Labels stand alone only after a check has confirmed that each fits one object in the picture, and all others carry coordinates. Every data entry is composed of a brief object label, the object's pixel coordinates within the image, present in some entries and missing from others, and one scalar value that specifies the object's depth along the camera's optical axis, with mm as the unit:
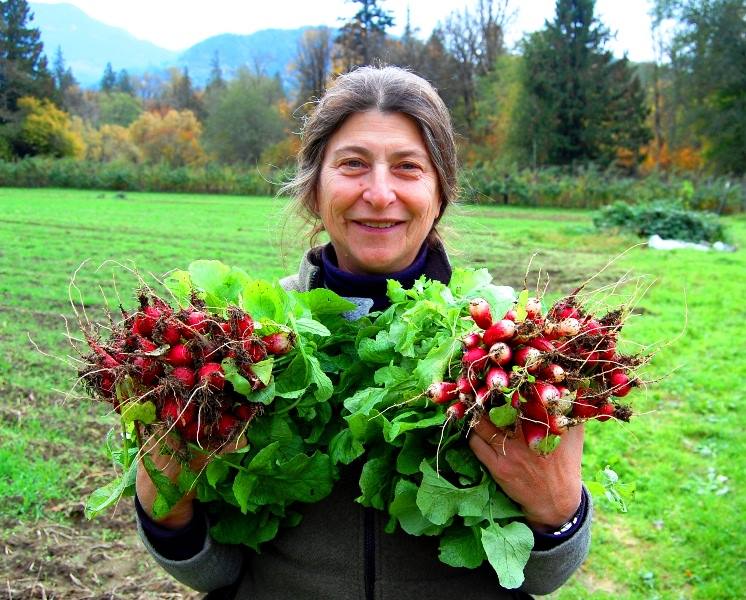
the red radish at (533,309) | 591
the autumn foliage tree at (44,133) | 34785
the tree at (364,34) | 36965
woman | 626
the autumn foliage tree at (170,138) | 40641
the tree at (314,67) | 39698
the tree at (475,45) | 38942
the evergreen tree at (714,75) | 27584
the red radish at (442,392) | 572
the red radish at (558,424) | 543
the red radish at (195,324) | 594
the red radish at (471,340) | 577
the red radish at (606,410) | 590
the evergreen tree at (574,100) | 30576
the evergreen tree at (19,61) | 36432
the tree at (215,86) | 52588
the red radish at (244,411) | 602
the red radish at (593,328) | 598
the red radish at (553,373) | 549
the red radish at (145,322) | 604
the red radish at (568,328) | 581
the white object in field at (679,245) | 12822
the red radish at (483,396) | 541
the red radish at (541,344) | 565
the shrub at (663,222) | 13957
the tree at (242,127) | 39551
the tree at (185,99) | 53039
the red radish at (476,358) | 562
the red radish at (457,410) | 558
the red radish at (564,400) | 545
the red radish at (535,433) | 556
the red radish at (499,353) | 553
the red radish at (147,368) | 579
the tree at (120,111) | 56233
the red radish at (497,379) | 543
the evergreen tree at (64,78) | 55686
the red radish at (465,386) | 563
